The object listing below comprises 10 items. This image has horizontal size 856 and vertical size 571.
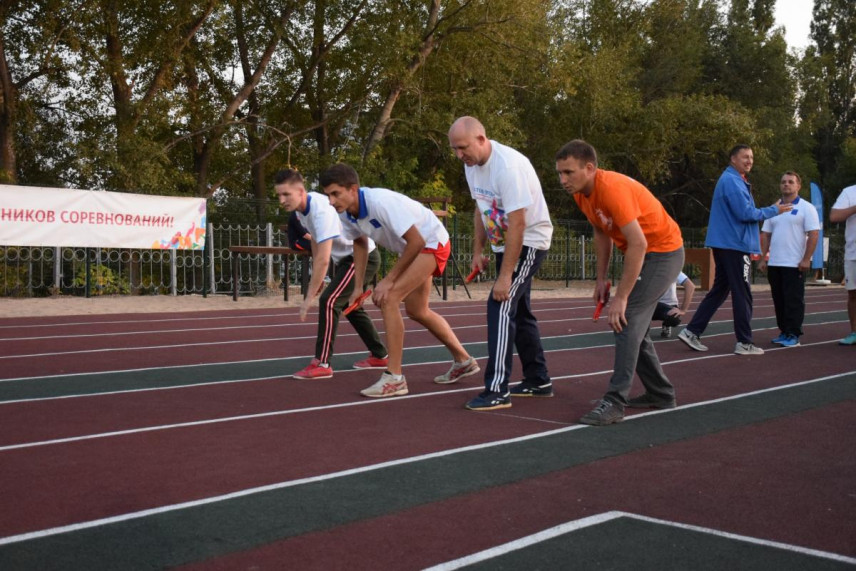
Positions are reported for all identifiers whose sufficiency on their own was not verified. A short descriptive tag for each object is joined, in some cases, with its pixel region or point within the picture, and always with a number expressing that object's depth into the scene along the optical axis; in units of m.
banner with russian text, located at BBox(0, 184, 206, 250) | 15.88
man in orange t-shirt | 5.65
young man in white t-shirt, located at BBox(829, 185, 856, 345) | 10.19
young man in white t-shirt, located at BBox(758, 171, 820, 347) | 10.48
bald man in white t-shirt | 6.14
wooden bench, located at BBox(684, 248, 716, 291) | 20.20
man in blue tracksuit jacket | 9.36
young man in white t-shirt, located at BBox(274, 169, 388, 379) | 7.63
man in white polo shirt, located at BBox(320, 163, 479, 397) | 6.68
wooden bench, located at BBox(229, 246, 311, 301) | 16.81
